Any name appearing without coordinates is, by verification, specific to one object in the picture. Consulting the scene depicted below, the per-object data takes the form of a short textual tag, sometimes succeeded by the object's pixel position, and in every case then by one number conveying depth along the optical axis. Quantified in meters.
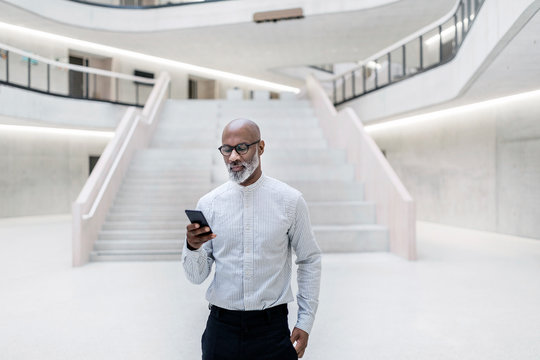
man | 1.90
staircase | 7.74
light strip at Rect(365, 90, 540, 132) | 9.98
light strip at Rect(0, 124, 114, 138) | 14.60
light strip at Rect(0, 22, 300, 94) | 16.17
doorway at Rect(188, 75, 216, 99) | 23.92
